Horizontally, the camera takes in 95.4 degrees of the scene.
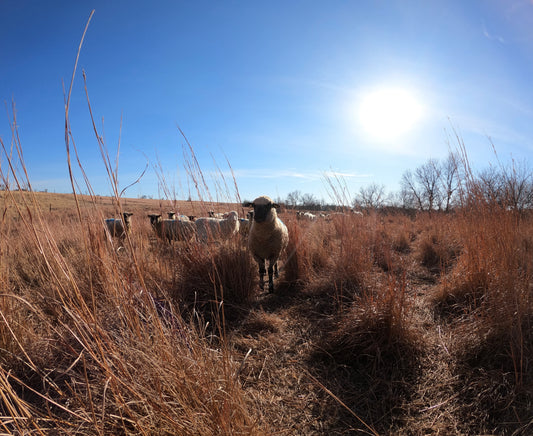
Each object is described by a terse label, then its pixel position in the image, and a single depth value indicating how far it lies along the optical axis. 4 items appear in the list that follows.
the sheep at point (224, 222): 7.08
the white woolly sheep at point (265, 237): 3.91
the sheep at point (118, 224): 7.55
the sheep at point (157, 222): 7.16
